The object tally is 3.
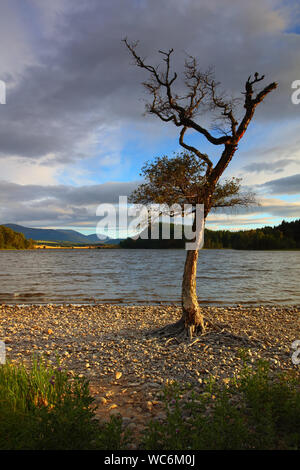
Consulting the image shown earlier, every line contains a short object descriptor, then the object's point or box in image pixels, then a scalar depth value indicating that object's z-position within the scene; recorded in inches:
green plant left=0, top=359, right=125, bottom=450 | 160.1
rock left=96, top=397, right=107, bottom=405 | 255.4
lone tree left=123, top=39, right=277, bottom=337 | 424.2
